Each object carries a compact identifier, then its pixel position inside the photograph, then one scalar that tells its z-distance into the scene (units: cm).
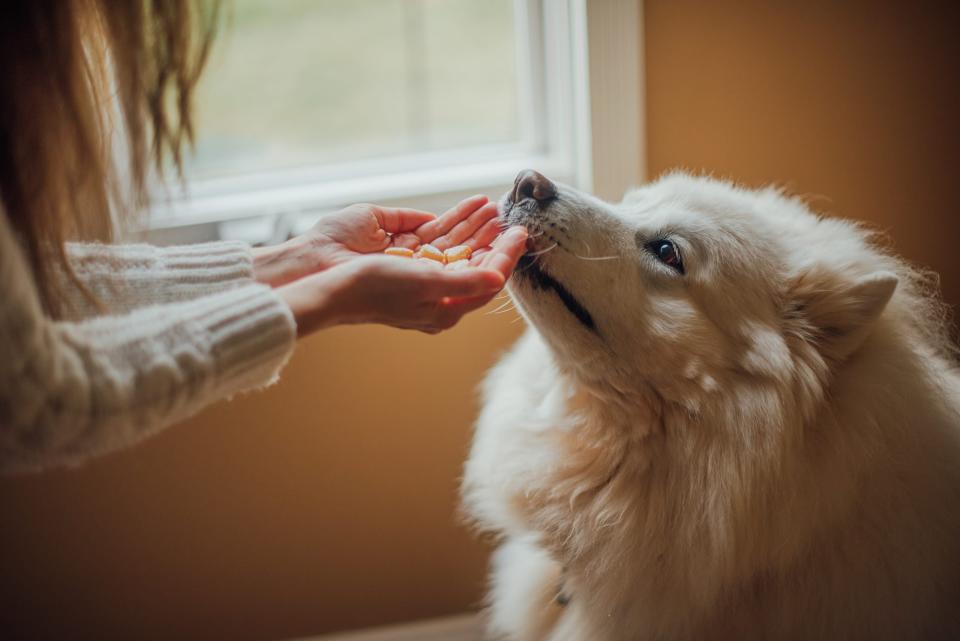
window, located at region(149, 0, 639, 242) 170
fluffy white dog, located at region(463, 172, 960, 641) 102
